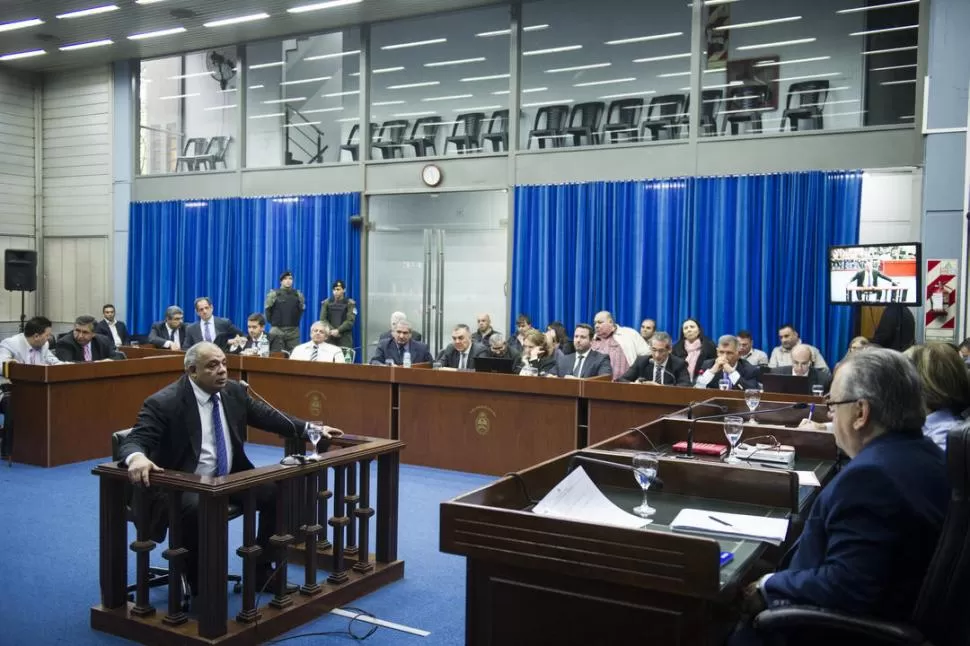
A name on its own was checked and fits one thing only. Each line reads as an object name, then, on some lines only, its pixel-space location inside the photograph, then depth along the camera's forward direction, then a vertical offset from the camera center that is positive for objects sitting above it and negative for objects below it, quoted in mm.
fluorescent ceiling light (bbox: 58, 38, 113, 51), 11164 +3189
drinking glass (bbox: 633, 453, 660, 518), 2596 -567
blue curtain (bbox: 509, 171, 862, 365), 8086 +416
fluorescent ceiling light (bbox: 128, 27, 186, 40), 10742 +3237
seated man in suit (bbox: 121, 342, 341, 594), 3529 -679
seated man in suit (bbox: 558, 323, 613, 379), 6605 -592
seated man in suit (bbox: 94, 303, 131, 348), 10148 -631
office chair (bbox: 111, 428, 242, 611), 3539 -1339
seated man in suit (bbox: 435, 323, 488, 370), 7188 -580
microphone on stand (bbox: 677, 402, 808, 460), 3385 -647
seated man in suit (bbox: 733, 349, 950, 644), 1819 -486
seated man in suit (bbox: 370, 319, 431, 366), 7543 -590
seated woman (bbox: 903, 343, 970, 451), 2770 -304
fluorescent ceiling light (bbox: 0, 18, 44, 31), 10234 +3151
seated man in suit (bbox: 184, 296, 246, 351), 9062 -549
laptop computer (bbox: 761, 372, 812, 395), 5398 -600
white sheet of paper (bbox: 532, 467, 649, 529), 2389 -637
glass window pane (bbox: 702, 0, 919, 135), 8219 +2415
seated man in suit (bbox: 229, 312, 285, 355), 8359 -556
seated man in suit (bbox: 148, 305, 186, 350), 8945 -603
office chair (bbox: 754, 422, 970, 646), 1709 -660
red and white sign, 7094 -34
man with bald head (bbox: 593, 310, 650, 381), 7727 -534
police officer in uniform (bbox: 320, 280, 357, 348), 10148 -380
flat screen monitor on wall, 6164 +159
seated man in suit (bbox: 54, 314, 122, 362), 7070 -570
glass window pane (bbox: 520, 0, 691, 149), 9602 +2664
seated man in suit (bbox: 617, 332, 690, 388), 6359 -607
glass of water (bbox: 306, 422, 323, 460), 3840 -701
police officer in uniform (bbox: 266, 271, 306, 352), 10492 -350
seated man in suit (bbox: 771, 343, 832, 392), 6129 -566
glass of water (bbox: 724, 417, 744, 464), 3373 -570
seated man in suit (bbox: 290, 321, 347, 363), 7637 -626
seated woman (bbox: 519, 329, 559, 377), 6922 -580
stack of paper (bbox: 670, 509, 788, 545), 2303 -674
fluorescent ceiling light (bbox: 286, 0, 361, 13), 9532 +3244
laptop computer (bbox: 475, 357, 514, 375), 6367 -606
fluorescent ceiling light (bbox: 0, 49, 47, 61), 11552 +3137
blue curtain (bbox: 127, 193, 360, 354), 10820 +401
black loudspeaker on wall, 11469 +81
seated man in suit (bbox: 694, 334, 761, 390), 5969 -577
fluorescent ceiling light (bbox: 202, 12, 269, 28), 10131 +3254
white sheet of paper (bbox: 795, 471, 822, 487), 2944 -676
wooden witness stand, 3121 -1113
